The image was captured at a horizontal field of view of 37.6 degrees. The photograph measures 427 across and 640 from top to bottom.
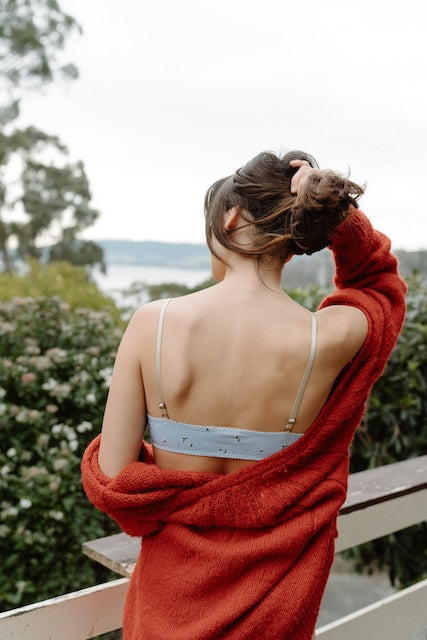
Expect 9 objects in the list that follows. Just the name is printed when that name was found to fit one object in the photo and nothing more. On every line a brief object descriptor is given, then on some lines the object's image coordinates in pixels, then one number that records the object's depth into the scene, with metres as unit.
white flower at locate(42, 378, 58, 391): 2.41
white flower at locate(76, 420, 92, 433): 2.39
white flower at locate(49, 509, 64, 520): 2.23
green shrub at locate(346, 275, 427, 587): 2.73
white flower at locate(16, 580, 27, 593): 2.20
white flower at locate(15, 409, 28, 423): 2.30
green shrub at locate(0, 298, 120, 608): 2.23
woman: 1.02
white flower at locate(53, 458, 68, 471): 2.27
